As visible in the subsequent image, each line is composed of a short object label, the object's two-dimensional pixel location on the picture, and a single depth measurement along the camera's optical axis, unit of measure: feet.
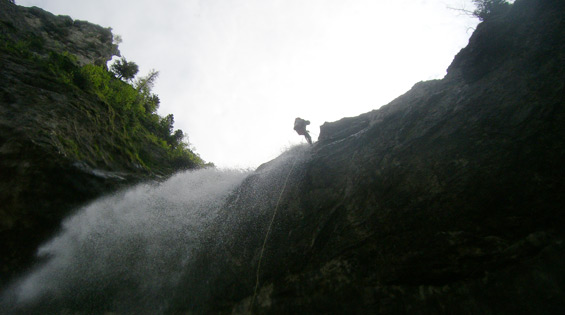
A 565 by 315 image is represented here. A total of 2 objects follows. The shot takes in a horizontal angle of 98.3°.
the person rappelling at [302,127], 34.99
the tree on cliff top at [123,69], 71.18
